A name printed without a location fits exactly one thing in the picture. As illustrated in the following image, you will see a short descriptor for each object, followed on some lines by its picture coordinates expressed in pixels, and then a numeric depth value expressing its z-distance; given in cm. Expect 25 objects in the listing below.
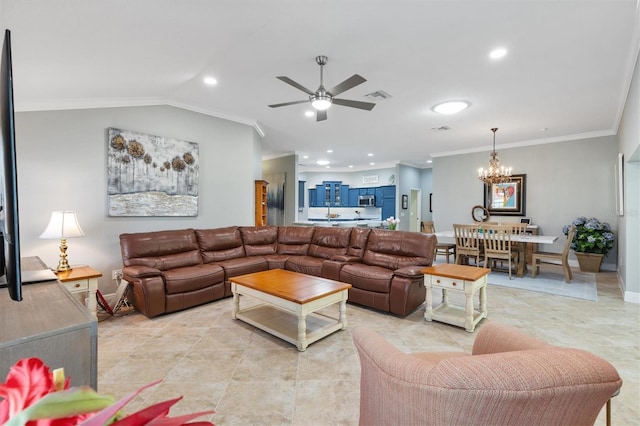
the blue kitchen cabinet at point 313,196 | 1173
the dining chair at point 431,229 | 677
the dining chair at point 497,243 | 505
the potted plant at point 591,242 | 562
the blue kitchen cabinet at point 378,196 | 1048
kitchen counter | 711
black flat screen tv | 83
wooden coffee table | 268
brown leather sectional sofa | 338
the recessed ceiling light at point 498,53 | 296
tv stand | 97
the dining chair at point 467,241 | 536
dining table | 500
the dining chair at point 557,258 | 493
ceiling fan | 276
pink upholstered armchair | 85
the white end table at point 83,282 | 292
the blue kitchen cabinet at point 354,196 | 1125
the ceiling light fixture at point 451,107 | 439
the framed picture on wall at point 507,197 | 692
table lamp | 301
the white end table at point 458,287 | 303
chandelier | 584
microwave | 1065
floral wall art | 390
